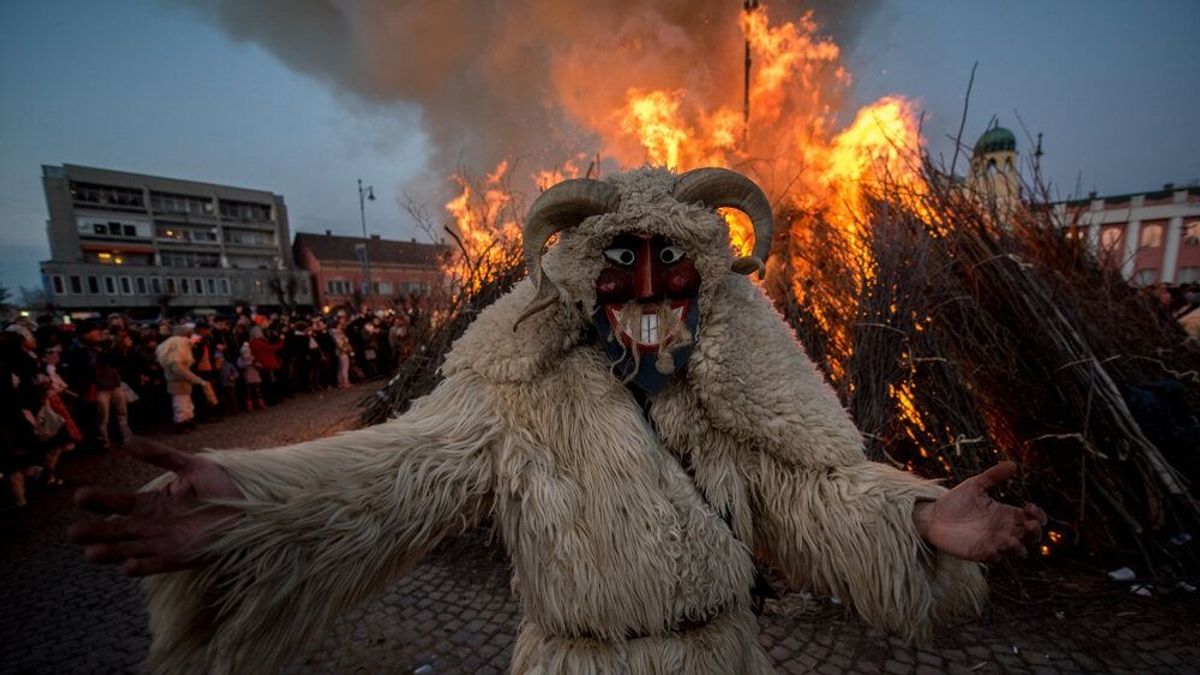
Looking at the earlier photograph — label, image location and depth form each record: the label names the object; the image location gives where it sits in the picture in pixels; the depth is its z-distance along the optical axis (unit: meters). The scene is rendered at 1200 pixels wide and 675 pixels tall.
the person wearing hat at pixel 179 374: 8.98
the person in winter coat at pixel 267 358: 11.30
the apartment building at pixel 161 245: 44.47
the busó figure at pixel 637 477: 1.32
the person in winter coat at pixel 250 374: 10.96
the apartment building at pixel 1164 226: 28.19
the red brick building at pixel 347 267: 53.16
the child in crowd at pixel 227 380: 10.51
